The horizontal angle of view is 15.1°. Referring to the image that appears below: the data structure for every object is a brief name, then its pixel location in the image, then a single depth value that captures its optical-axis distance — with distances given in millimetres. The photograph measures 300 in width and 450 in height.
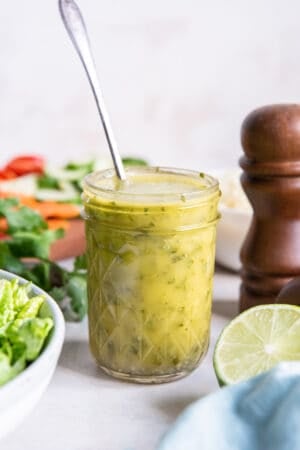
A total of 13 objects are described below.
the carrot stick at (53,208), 823
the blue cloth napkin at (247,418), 450
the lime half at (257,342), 531
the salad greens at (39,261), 637
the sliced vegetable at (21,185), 894
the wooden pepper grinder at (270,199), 597
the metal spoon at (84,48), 552
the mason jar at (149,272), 544
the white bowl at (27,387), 464
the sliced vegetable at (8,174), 963
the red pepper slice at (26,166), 971
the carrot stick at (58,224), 792
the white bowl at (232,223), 707
